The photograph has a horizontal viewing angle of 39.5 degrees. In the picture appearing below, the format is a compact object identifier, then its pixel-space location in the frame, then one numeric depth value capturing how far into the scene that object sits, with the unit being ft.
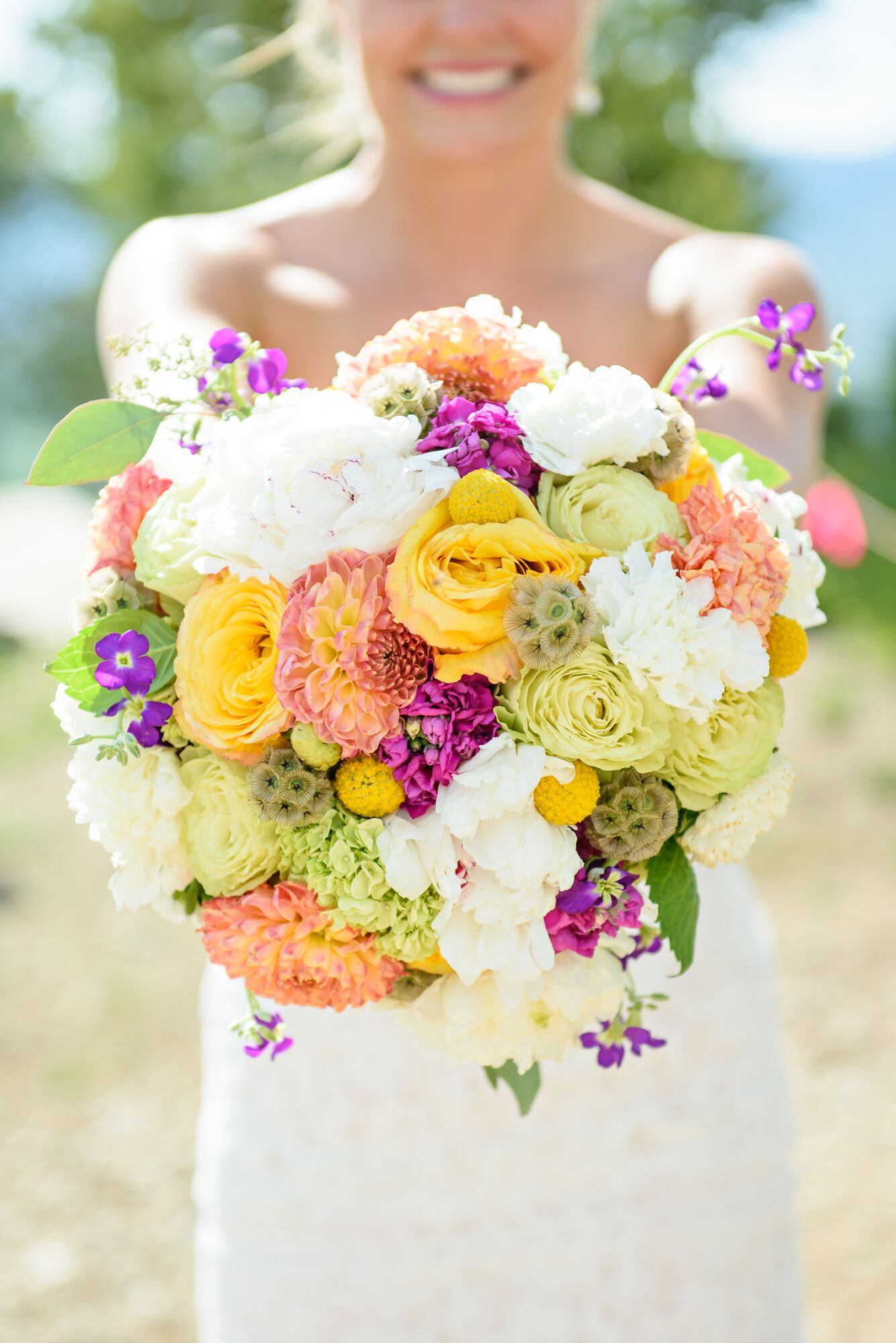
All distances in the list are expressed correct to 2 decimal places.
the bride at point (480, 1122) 6.89
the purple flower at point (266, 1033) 4.20
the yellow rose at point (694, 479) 4.02
